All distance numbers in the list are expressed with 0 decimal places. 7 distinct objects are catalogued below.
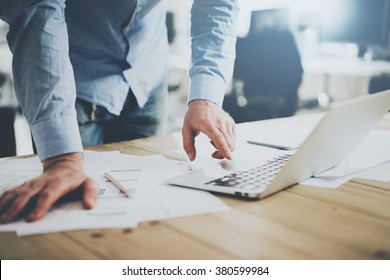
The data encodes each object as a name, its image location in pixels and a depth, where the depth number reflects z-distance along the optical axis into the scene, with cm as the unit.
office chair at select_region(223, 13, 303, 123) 269
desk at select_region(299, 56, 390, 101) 310
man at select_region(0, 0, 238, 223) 73
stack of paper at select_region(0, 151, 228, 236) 56
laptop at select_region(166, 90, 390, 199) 64
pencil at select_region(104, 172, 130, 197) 67
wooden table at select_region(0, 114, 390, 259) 48
